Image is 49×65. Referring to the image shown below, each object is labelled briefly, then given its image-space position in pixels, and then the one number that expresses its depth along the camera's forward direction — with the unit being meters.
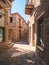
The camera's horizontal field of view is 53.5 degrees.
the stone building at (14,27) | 7.99
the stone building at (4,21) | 3.87
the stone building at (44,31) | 2.05
